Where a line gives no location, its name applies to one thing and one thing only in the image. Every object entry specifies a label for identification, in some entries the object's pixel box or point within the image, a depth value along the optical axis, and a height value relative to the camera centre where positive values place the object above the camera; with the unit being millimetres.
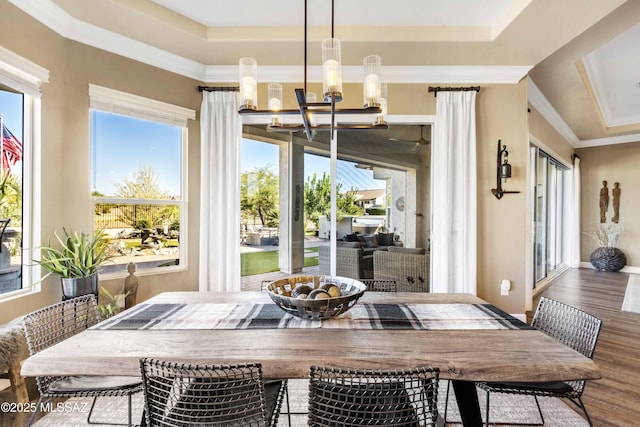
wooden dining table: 1273 -575
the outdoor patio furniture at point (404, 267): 3918 -666
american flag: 2461 +503
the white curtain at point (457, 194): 3502 +227
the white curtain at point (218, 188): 3561 +290
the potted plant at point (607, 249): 6867 -742
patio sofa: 4023 -329
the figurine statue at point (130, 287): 3029 -697
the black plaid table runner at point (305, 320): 1636 -562
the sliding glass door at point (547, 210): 5223 +102
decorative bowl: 1613 -457
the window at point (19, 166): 2447 +373
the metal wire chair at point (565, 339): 1604 -664
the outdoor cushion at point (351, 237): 3975 -282
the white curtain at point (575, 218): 7305 -67
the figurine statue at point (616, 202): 7059 +288
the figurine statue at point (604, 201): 7199 +305
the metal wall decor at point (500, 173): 3562 +463
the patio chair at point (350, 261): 3969 -587
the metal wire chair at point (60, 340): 1590 -680
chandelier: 1698 +700
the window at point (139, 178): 3082 +370
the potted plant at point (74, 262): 2570 -397
